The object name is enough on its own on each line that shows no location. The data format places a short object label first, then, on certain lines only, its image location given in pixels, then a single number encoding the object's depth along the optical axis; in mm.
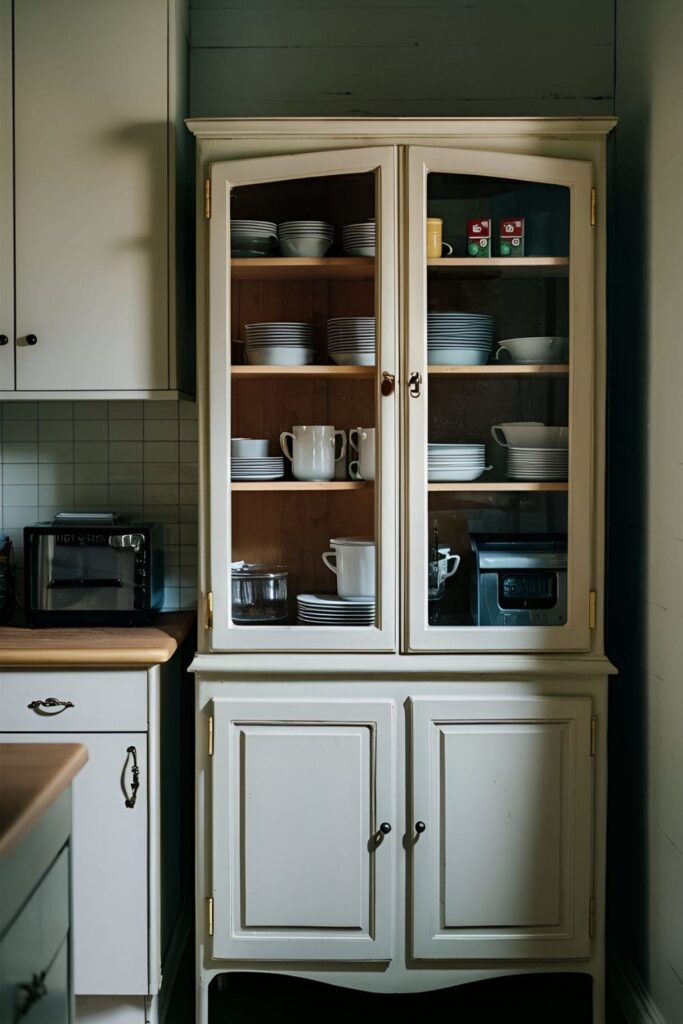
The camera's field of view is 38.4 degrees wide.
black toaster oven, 2406
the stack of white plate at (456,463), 2221
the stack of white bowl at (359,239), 2203
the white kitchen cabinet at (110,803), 2186
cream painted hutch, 2188
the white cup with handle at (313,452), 2277
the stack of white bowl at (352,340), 2217
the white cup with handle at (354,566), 2264
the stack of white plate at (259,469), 2258
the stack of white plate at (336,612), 2238
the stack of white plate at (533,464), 2225
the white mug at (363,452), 2242
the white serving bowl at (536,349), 2211
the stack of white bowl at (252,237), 2221
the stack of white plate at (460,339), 2205
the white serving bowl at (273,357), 2256
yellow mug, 2193
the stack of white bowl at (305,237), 2225
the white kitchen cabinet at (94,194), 2312
